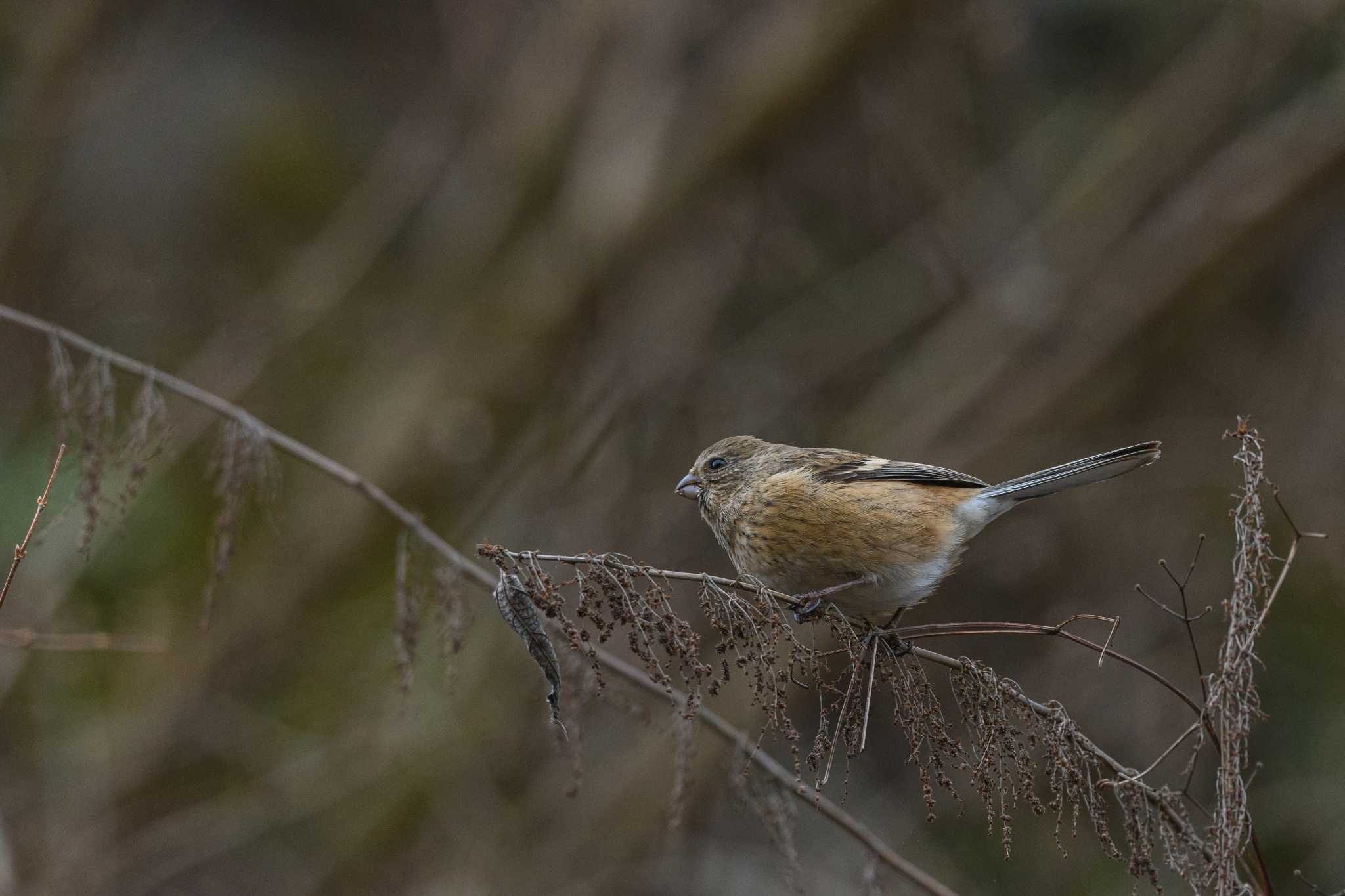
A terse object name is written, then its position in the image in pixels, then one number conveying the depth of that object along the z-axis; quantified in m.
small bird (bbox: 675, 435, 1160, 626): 7.37
